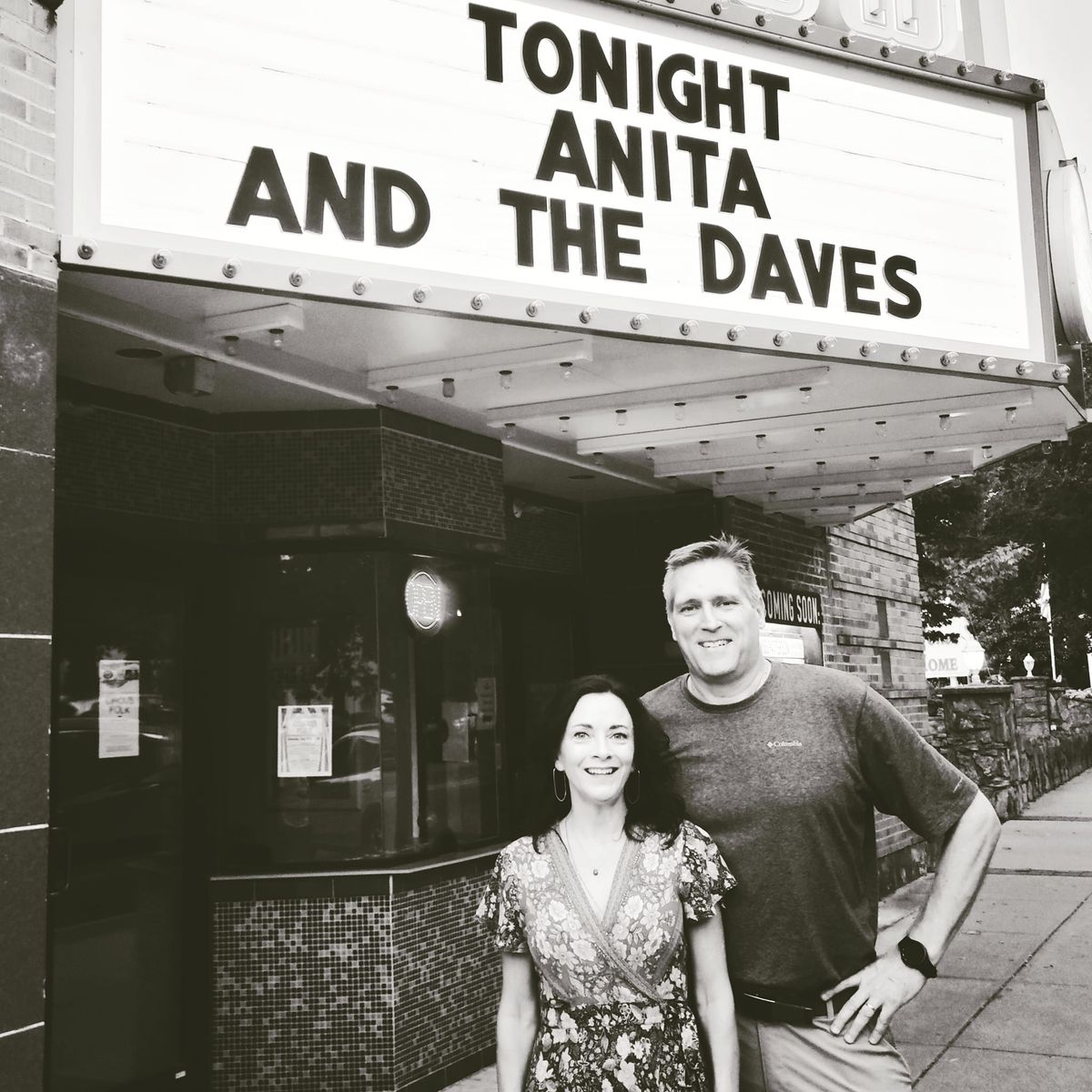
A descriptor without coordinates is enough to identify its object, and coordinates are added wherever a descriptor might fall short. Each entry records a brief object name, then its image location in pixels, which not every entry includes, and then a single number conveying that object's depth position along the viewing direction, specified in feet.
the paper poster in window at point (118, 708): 17.81
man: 8.93
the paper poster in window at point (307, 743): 19.36
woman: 8.81
